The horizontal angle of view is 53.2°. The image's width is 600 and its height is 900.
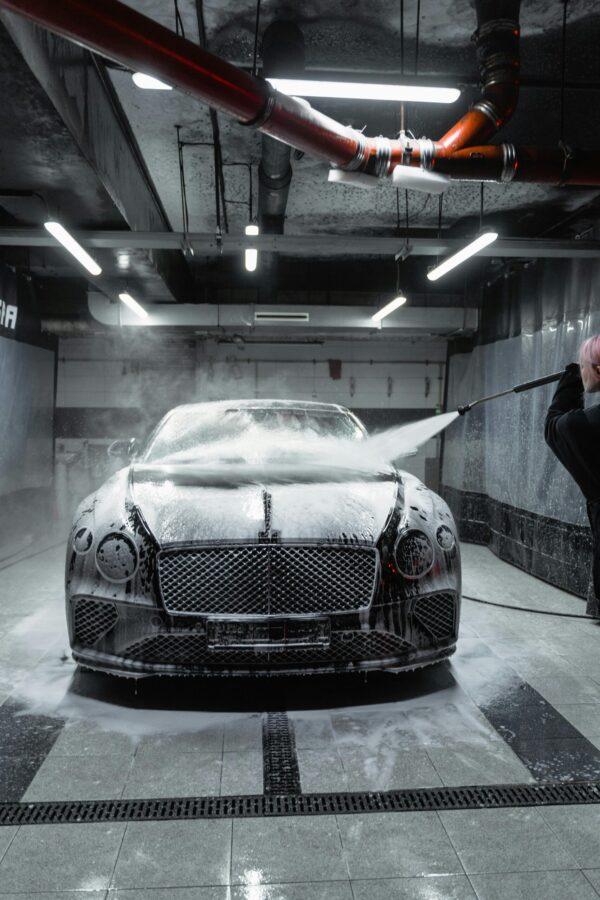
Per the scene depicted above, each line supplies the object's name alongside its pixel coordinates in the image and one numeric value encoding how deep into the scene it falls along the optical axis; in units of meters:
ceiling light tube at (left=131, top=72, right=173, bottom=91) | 3.32
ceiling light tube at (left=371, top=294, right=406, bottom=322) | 8.14
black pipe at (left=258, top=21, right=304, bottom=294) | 3.98
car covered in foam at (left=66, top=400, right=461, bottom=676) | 2.85
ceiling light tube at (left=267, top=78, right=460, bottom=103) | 3.35
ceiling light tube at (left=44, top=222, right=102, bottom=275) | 5.09
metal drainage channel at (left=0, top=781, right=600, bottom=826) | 2.18
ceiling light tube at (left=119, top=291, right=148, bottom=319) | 8.15
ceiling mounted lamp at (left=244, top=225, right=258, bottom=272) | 5.96
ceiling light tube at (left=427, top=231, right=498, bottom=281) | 5.71
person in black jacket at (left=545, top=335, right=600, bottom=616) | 2.42
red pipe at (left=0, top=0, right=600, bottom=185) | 2.51
